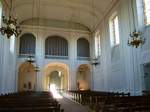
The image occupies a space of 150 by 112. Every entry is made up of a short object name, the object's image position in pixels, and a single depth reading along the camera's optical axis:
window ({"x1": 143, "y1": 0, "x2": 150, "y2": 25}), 8.38
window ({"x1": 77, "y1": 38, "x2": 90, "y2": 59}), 16.53
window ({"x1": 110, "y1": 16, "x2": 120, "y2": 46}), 11.64
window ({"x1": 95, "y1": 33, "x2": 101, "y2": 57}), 15.11
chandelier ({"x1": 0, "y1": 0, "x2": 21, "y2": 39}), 5.70
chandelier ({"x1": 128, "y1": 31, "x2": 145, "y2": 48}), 6.67
